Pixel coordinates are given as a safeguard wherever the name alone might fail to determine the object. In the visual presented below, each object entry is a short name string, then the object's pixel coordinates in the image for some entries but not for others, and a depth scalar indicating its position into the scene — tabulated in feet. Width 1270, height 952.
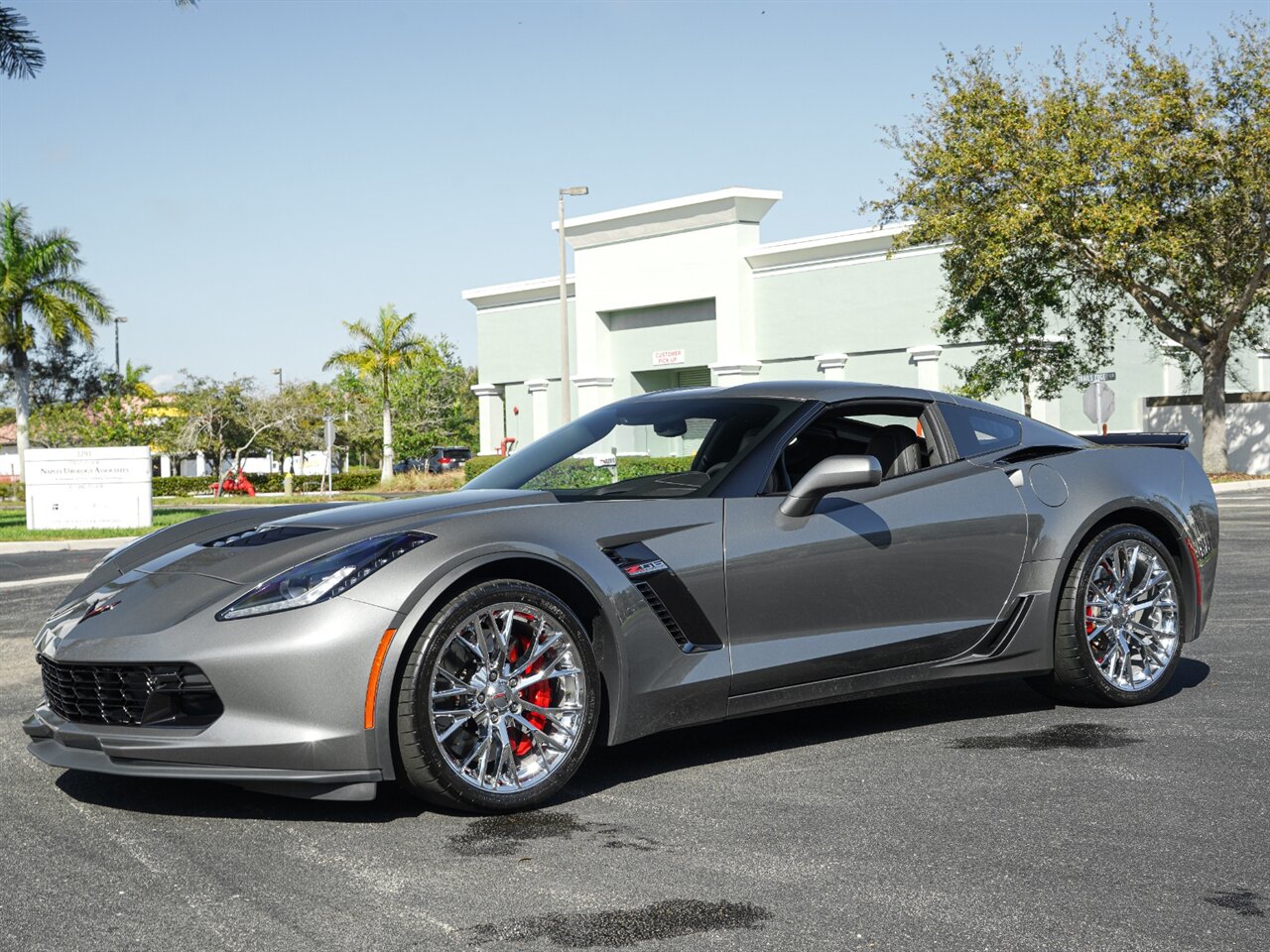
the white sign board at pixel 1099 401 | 100.42
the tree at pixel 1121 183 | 99.09
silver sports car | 14.39
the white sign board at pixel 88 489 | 80.02
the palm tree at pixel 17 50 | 74.90
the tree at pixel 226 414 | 197.36
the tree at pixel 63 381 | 209.15
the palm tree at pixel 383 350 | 184.44
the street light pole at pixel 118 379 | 211.41
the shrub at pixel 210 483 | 174.91
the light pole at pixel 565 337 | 121.60
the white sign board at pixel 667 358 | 156.46
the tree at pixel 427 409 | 232.73
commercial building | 137.08
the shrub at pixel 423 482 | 144.03
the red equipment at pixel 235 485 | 167.12
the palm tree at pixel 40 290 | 163.02
